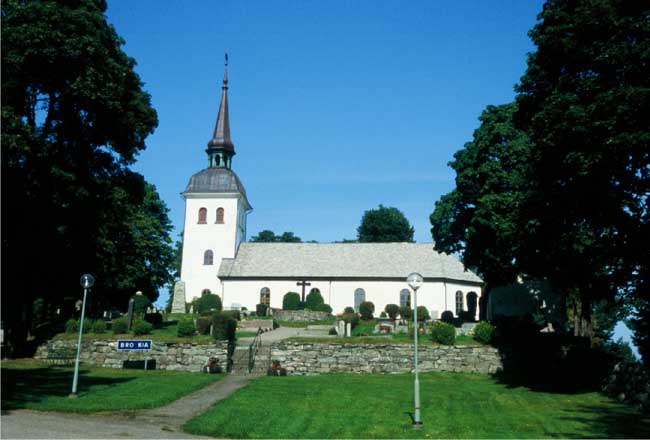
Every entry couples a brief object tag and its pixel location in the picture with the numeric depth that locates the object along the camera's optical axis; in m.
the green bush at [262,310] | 48.44
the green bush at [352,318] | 39.62
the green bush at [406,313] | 46.09
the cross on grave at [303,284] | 52.12
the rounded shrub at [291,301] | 50.44
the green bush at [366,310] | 46.78
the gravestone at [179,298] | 51.75
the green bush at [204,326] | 29.67
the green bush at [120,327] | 28.59
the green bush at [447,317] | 44.98
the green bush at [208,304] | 49.53
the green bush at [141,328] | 27.28
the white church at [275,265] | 52.72
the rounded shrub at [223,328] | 25.52
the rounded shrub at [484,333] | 25.86
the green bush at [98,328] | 28.00
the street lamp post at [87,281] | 18.84
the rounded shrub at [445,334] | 25.84
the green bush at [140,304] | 41.41
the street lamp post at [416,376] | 14.09
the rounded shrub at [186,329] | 27.34
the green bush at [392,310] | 47.59
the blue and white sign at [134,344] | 22.22
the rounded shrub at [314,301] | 50.04
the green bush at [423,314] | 44.53
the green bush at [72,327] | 28.38
